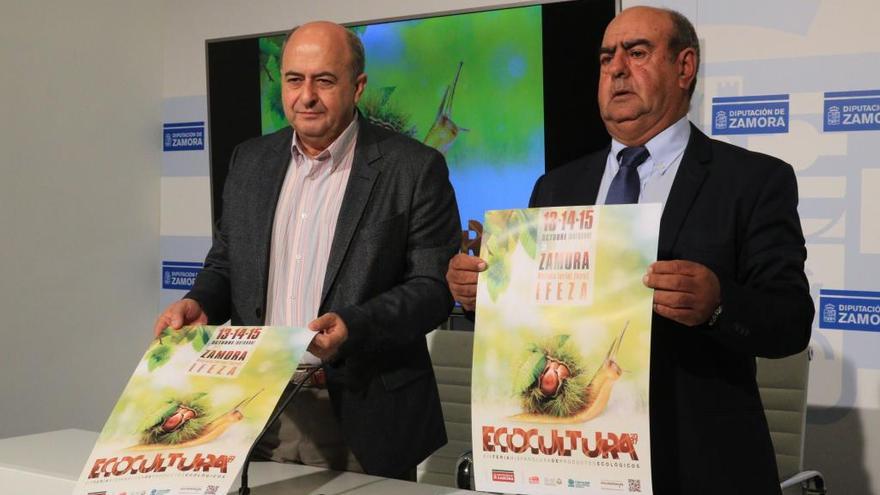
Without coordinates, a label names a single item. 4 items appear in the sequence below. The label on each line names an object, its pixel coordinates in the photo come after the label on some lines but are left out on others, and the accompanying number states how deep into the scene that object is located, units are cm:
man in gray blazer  205
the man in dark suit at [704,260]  171
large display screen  390
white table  176
